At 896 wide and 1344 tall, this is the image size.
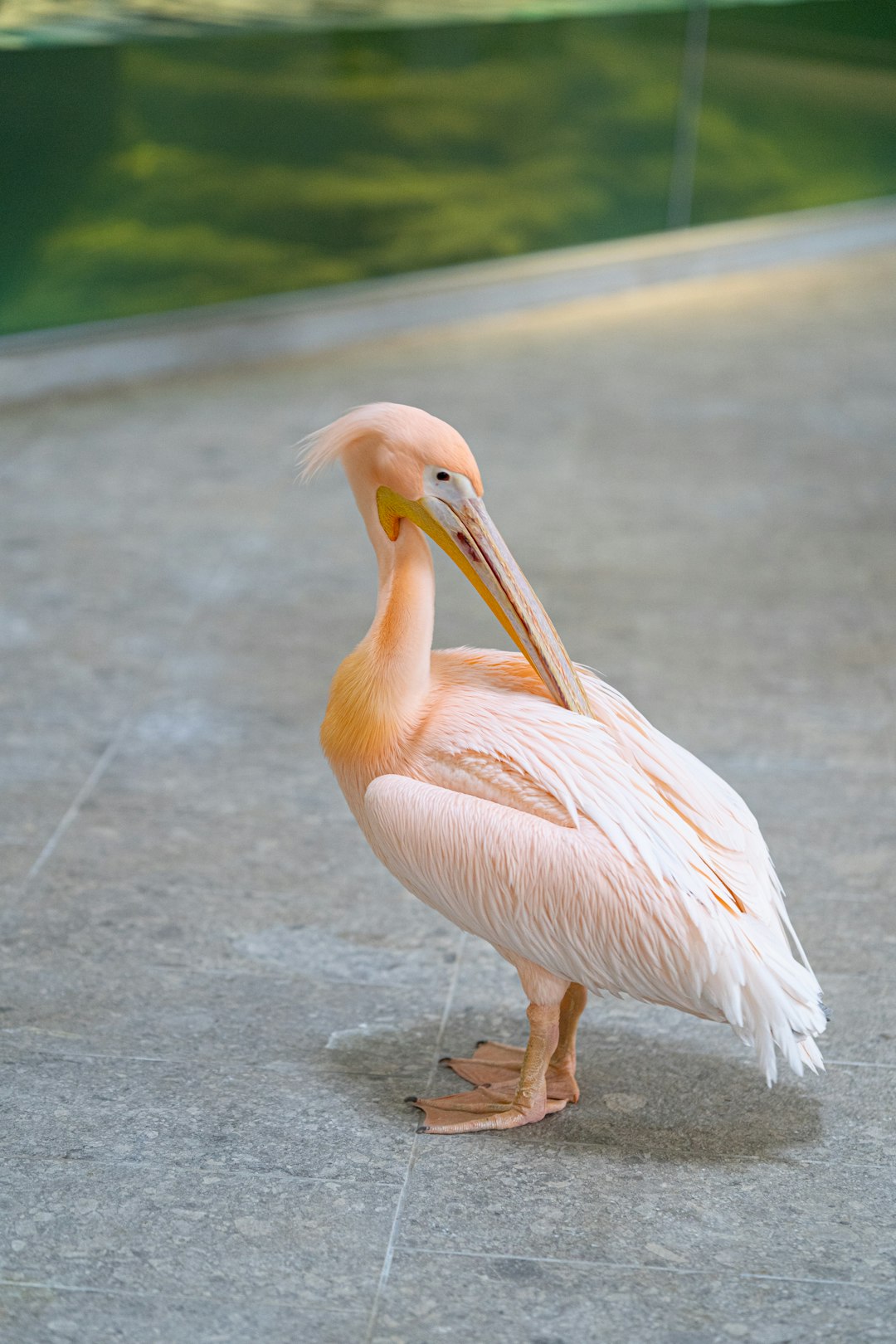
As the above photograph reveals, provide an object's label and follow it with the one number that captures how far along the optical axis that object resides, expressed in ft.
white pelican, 17.42
